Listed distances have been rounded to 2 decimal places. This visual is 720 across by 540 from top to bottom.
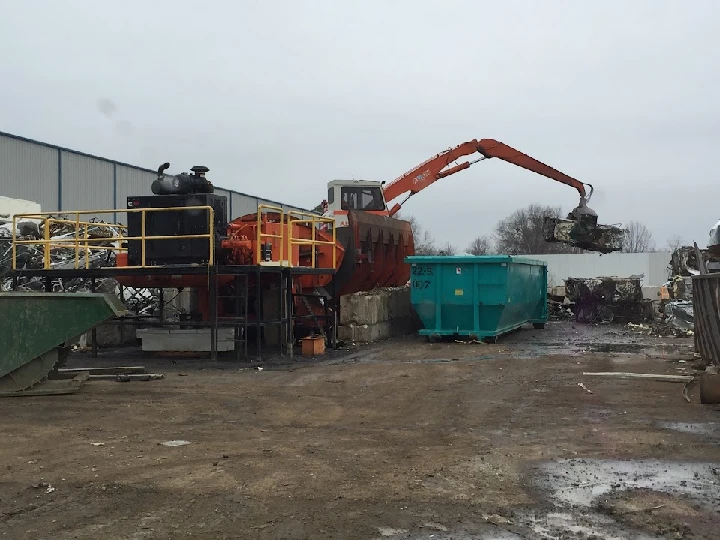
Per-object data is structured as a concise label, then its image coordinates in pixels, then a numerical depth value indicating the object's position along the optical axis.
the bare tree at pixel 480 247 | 78.40
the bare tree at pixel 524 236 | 73.56
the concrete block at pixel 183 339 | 13.57
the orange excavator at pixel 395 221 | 17.17
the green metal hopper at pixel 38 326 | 9.19
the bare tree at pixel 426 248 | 65.56
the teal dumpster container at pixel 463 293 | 16.72
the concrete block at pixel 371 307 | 16.47
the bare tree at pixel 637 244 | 84.38
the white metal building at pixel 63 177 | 29.34
